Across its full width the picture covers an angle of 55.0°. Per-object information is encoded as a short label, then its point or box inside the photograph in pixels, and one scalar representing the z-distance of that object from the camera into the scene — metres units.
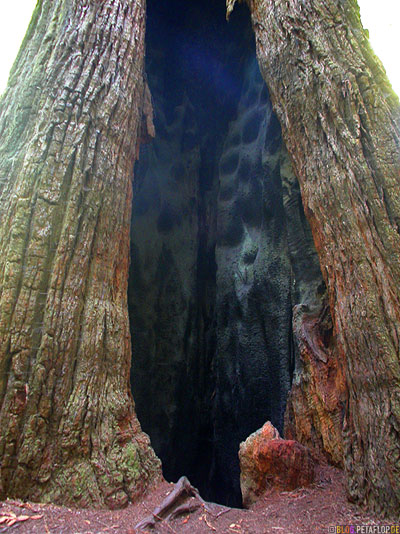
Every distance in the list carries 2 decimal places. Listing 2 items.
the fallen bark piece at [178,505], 1.92
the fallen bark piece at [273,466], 2.48
